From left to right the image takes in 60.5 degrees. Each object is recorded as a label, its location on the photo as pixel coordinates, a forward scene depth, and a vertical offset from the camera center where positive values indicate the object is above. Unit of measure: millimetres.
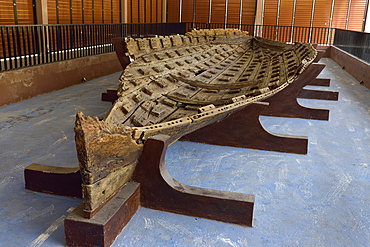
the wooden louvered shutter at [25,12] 6375 +456
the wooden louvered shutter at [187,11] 18328 +1601
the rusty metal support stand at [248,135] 3584 -1061
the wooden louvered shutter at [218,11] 18094 +1622
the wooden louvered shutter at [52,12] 7379 +545
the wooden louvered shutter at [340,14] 16891 +1544
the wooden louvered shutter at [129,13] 11855 +911
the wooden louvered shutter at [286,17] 17406 +1350
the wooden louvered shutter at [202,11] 18297 +1611
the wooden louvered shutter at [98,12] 9488 +732
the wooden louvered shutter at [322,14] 17062 +1531
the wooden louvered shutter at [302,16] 17297 +1416
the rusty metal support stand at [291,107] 4898 -1004
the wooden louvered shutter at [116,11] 10523 +838
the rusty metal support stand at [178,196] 2209 -1079
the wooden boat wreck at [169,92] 1841 -534
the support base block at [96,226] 1863 -1096
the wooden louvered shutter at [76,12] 8409 +640
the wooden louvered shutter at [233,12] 17734 +1563
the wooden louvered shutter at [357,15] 16641 +1493
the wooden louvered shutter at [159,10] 15001 +1312
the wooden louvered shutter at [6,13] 6012 +403
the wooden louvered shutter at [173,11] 17050 +1521
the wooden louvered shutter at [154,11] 14259 +1219
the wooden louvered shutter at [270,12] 17562 +1599
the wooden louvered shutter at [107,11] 9961 +797
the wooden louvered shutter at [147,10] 13452 +1178
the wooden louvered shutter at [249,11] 17469 +1582
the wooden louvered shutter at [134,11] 12220 +1013
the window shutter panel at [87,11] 8977 +698
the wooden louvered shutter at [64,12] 7805 +587
